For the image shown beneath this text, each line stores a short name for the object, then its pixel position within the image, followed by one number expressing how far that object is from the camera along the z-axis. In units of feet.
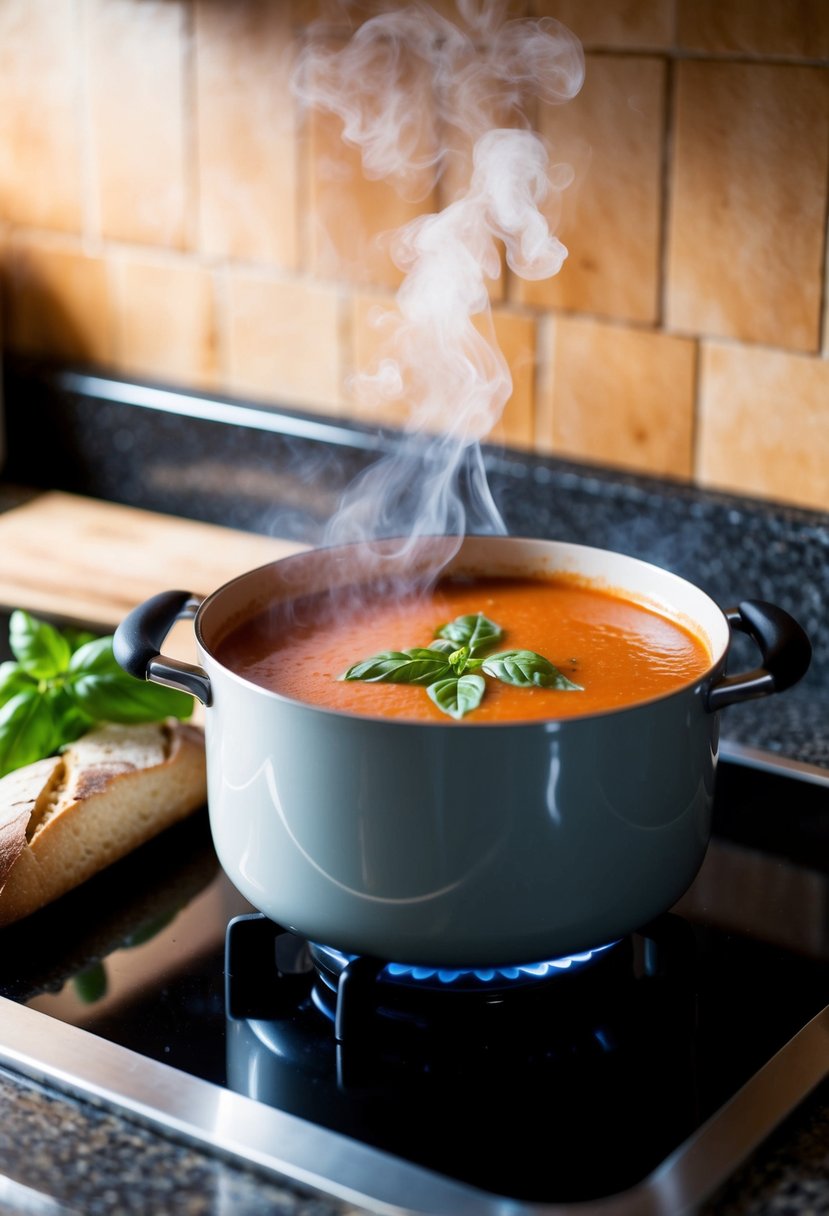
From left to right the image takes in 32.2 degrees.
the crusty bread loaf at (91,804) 3.13
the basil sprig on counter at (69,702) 3.44
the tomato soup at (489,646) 2.70
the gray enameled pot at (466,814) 2.35
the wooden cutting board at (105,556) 4.57
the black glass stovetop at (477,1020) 2.47
